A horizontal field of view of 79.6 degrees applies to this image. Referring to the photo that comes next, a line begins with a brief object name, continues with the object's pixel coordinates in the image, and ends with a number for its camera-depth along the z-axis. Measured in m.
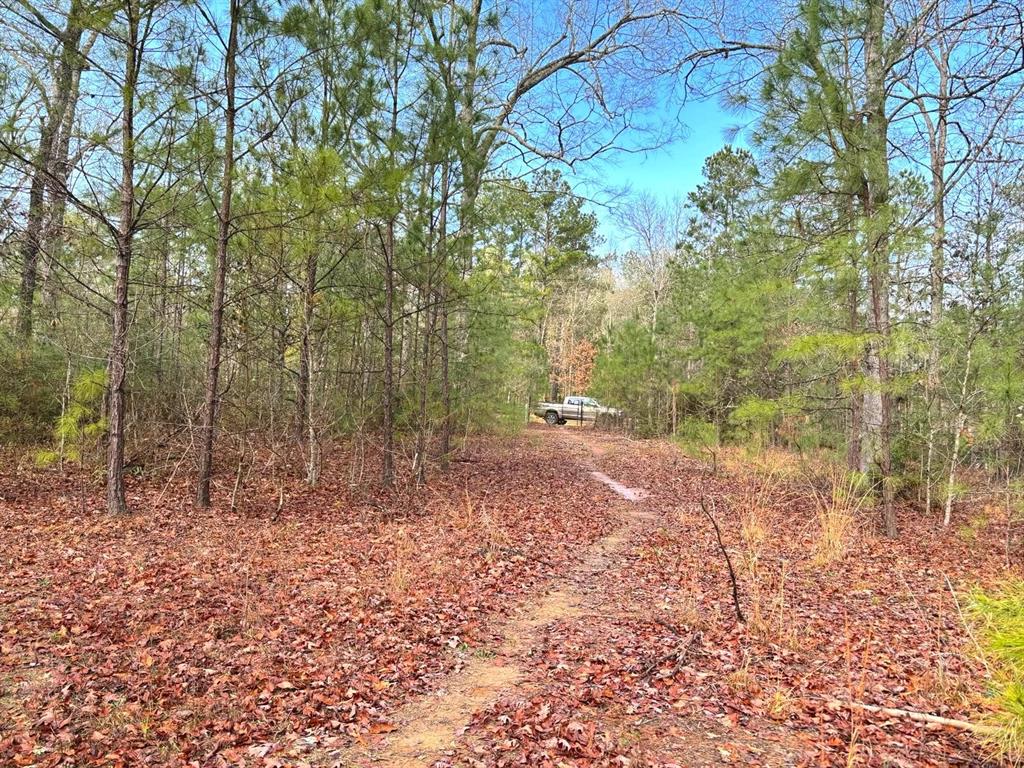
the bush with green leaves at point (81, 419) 7.89
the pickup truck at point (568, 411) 33.38
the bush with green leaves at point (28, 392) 10.03
